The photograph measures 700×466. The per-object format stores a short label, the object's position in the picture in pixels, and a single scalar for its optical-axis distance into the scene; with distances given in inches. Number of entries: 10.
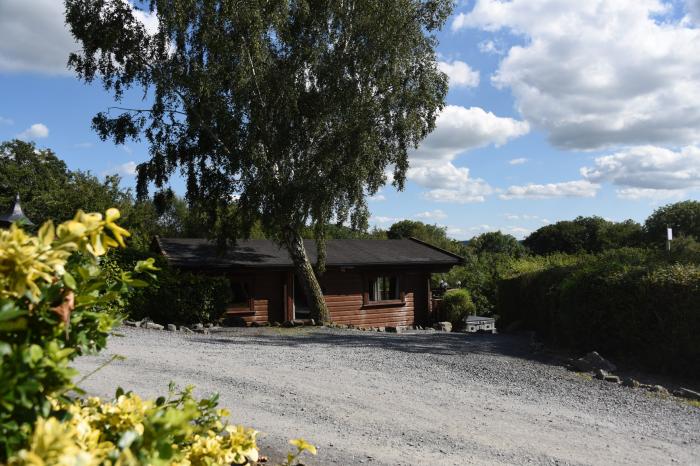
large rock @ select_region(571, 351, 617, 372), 407.5
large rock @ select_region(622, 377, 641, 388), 361.4
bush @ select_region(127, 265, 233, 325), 652.1
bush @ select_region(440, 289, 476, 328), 986.7
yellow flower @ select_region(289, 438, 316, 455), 109.8
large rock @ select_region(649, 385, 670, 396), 347.9
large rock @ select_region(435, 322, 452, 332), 854.8
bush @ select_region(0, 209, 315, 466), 69.3
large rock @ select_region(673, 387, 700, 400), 338.0
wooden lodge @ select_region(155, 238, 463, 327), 820.0
